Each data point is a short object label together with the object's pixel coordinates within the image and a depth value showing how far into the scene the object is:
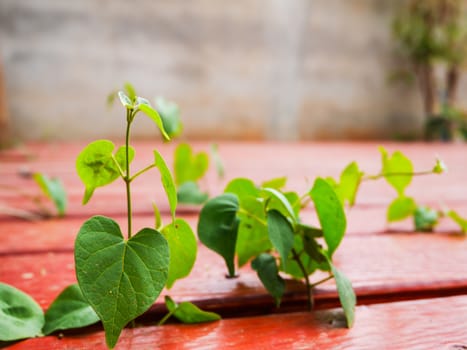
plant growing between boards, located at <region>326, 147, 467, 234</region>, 0.33
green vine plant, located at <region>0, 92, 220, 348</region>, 0.18
